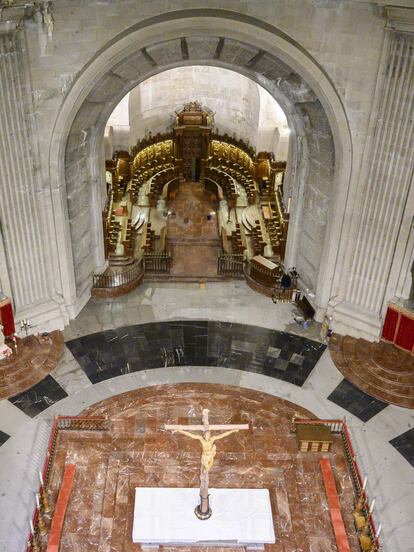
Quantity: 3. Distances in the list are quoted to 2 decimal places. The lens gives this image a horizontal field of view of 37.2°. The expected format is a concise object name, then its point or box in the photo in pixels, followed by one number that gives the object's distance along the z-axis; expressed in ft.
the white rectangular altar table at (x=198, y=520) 39.37
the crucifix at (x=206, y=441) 36.26
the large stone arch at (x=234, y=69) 51.08
